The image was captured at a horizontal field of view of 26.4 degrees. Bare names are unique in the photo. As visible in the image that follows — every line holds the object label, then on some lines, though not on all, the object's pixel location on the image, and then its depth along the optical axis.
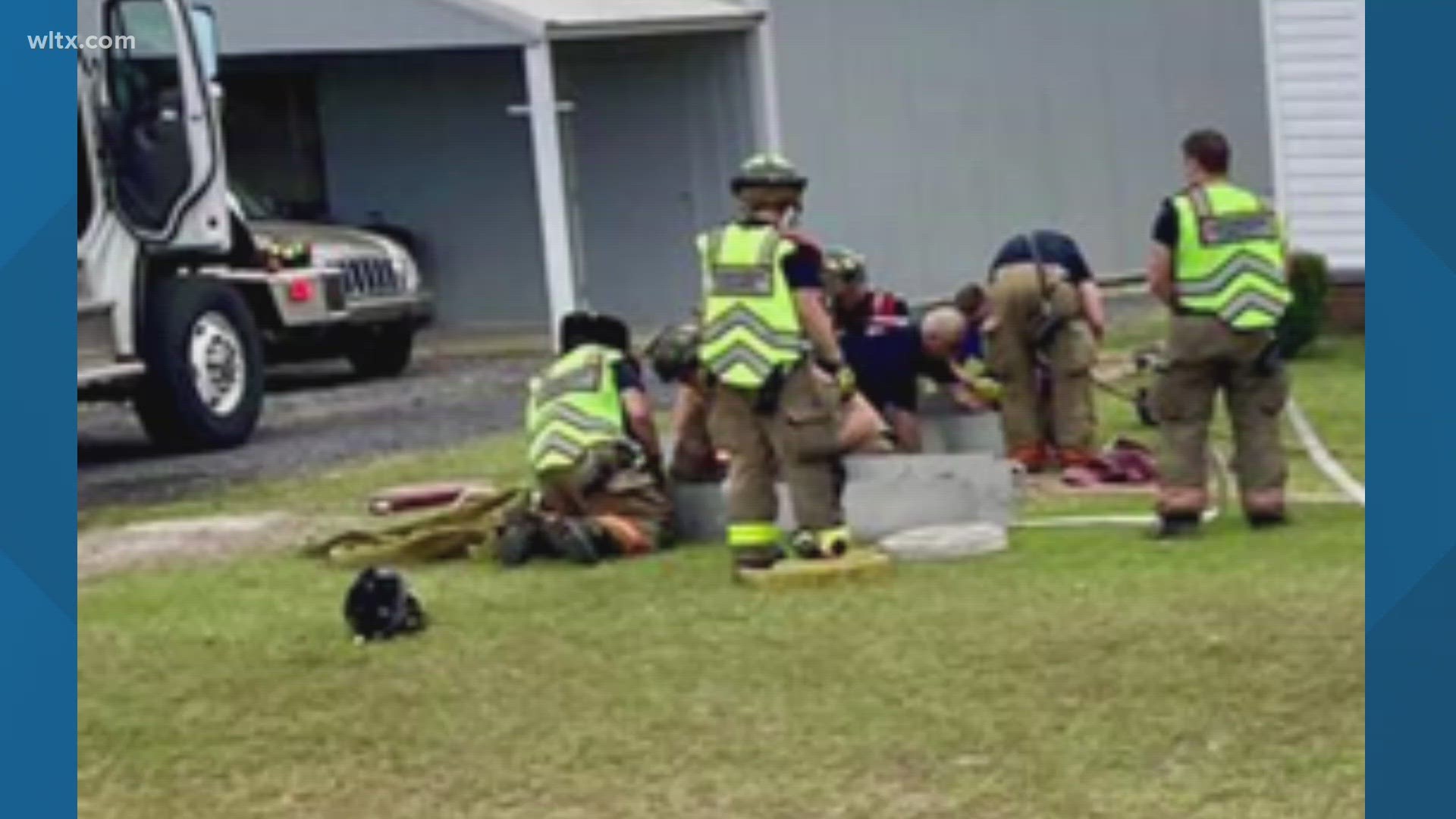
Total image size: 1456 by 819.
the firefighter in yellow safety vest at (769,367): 10.81
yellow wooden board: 10.74
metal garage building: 24.97
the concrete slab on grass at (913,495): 11.74
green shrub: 19.67
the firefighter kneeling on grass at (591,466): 11.79
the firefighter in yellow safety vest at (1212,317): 11.16
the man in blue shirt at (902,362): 13.01
